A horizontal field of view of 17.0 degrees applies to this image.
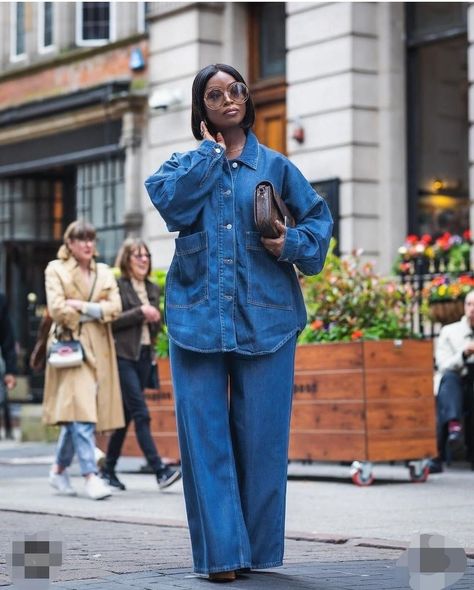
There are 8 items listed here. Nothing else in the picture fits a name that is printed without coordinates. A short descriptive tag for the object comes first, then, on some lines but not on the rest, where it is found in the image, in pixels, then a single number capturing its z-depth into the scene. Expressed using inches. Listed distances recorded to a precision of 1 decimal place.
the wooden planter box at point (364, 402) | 461.1
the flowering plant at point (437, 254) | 594.5
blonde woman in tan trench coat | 425.7
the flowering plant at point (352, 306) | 479.8
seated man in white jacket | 503.8
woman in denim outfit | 240.4
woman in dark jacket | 454.0
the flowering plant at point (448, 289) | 551.2
